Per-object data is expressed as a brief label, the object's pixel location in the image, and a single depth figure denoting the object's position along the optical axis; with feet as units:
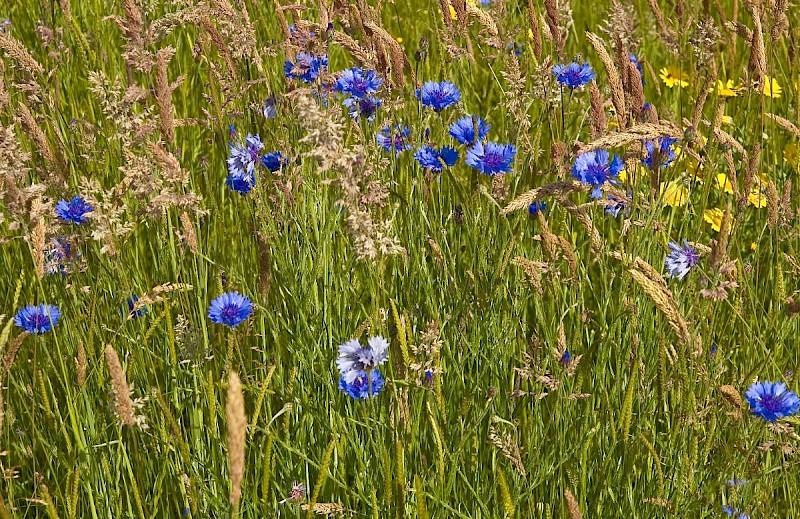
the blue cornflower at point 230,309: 5.38
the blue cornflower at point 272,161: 6.90
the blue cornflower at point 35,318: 5.75
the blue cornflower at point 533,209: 6.31
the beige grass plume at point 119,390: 3.51
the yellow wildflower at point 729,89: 9.26
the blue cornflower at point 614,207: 6.49
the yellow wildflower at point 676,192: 7.00
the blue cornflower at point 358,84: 7.46
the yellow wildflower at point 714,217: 8.44
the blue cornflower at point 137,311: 6.27
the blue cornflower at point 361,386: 5.05
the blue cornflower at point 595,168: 6.28
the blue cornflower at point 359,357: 4.83
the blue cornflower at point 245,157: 6.57
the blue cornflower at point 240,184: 6.83
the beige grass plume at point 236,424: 2.71
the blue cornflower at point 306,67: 6.99
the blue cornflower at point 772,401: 4.83
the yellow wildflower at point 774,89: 9.43
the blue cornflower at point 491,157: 6.40
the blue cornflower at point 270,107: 7.37
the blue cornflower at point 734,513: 5.05
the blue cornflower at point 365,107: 7.26
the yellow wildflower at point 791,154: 9.24
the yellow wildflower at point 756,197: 8.18
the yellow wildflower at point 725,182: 8.50
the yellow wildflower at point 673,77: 10.16
